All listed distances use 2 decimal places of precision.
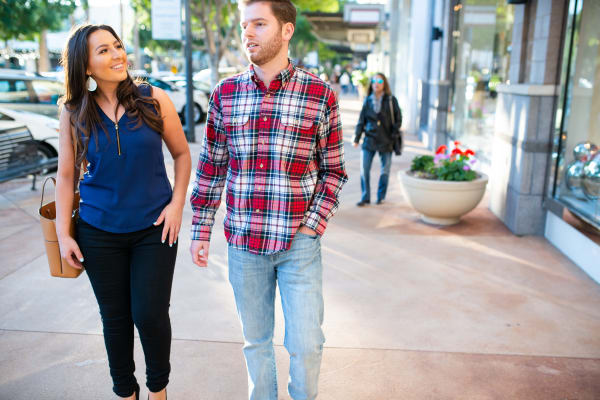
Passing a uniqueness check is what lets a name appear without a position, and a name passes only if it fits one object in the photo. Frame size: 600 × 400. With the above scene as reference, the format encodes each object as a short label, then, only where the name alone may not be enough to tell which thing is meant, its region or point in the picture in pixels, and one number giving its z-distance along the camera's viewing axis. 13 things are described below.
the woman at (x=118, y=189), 2.41
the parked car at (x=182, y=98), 17.13
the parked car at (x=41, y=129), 8.84
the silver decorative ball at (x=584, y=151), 5.39
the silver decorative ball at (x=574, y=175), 5.43
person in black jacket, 7.58
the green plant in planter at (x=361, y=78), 21.49
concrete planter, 6.35
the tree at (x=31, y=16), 24.80
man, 2.25
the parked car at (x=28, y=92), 9.28
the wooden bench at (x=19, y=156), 7.66
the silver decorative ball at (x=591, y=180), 5.11
